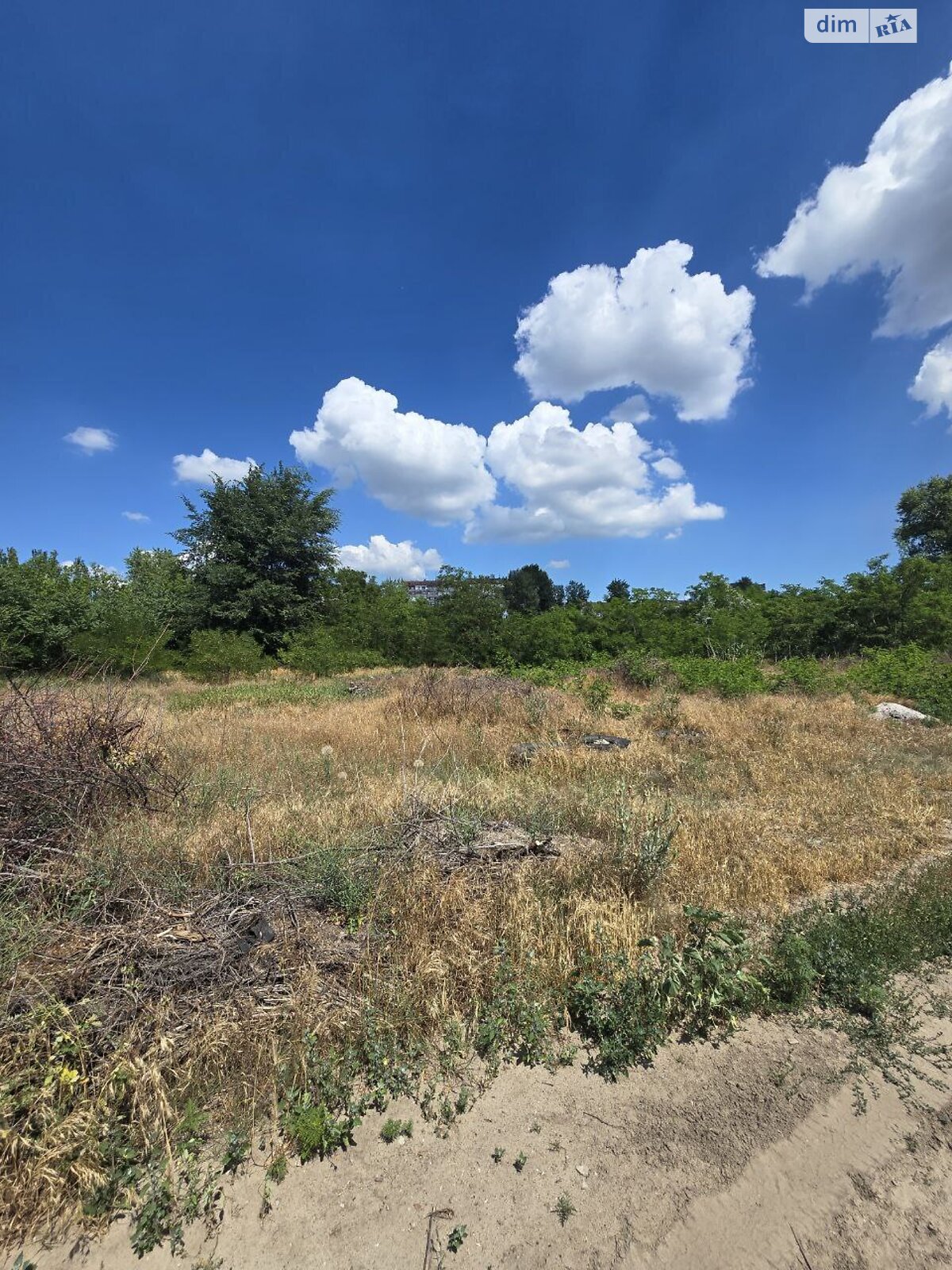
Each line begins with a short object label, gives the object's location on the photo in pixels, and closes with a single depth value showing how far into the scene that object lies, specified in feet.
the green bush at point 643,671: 45.32
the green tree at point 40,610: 57.06
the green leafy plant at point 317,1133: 6.46
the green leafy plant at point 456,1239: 5.53
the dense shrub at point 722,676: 39.27
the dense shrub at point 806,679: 40.09
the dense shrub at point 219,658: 58.65
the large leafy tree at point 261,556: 77.30
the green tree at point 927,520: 87.20
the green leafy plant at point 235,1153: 6.25
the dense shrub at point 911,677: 35.61
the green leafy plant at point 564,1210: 5.83
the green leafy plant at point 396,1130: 6.74
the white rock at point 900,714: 32.68
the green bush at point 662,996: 8.02
